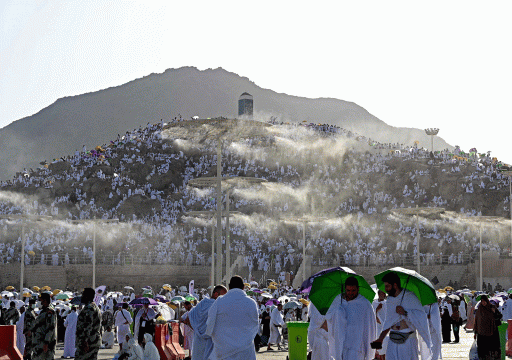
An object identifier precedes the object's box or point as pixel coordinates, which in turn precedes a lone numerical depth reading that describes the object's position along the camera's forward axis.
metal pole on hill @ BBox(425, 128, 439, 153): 100.94
